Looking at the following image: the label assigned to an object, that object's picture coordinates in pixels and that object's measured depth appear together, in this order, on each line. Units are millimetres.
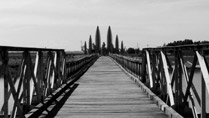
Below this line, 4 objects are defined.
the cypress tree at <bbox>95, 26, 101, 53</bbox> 146562
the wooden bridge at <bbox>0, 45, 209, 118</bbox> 5236
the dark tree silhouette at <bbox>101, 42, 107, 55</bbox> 129612
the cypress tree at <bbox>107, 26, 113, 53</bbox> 138825
